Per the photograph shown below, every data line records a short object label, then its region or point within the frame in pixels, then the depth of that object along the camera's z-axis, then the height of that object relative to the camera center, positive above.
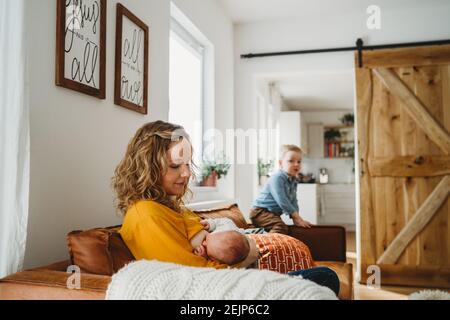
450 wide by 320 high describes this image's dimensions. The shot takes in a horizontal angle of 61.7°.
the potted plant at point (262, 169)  5.10 +0.16
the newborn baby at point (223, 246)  1.28 -0.22
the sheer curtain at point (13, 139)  1.23 +0.14
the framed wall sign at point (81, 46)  1.59 +0.62
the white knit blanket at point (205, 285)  0.81 -0.23
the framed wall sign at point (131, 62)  2.04 +0.69
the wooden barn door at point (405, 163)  3.49 +0.16
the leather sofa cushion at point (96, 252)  1.25 -0.24
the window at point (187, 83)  3.19 +0.90
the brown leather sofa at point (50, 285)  1.03 -0.30
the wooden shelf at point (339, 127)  8.08 +1.17
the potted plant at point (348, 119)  7.91 +1.30
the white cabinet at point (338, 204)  7.38 -0.46
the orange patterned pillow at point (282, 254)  1.90 -0.38
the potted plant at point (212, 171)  3.54 +0.09
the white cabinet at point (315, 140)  8.20 +0.89
